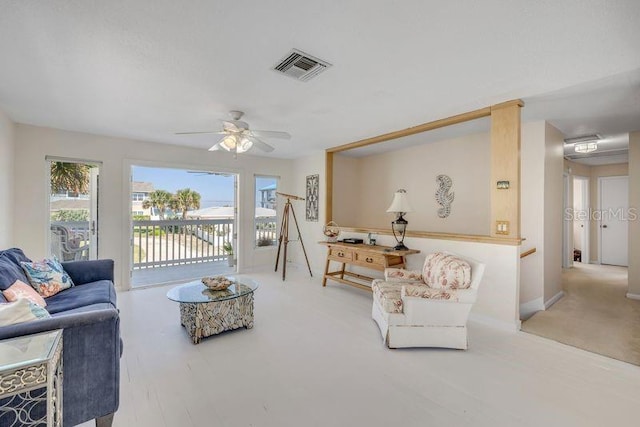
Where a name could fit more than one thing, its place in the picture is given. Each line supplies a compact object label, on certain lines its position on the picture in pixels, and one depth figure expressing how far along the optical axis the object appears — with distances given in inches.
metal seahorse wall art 185.8
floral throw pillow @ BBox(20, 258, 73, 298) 102.8
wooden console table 153.1
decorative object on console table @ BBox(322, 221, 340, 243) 201.2
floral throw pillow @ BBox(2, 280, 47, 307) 80.1
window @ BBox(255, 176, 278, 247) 240.7
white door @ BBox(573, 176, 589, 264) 263.8
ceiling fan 125.0
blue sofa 60.0
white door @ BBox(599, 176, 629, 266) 247.4
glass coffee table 108.3
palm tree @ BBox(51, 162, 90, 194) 164.4
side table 47.3
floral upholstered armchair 102.8
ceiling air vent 84.1
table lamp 152.6
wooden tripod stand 207.3
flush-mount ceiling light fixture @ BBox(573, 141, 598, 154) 167.9
